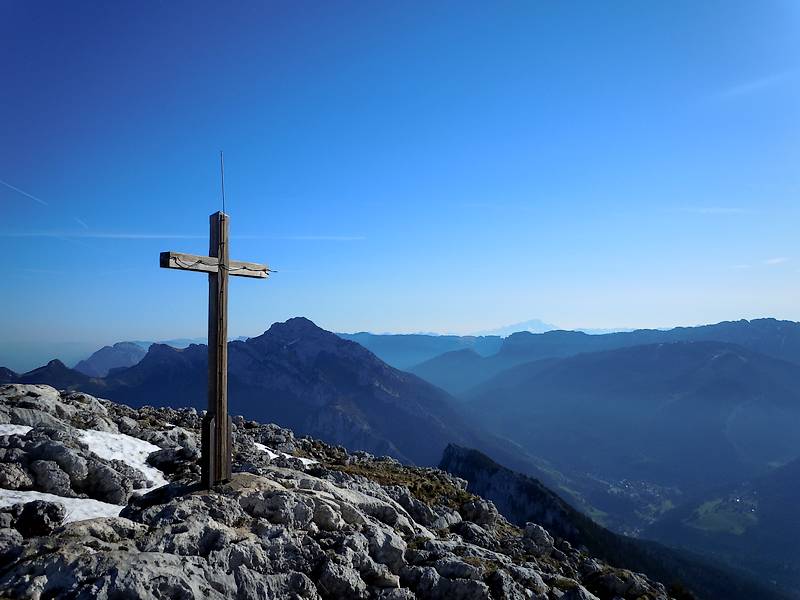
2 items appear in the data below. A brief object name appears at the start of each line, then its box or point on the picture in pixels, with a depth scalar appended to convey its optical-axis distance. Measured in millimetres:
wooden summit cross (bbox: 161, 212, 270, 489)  13438
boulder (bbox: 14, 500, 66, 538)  11359
